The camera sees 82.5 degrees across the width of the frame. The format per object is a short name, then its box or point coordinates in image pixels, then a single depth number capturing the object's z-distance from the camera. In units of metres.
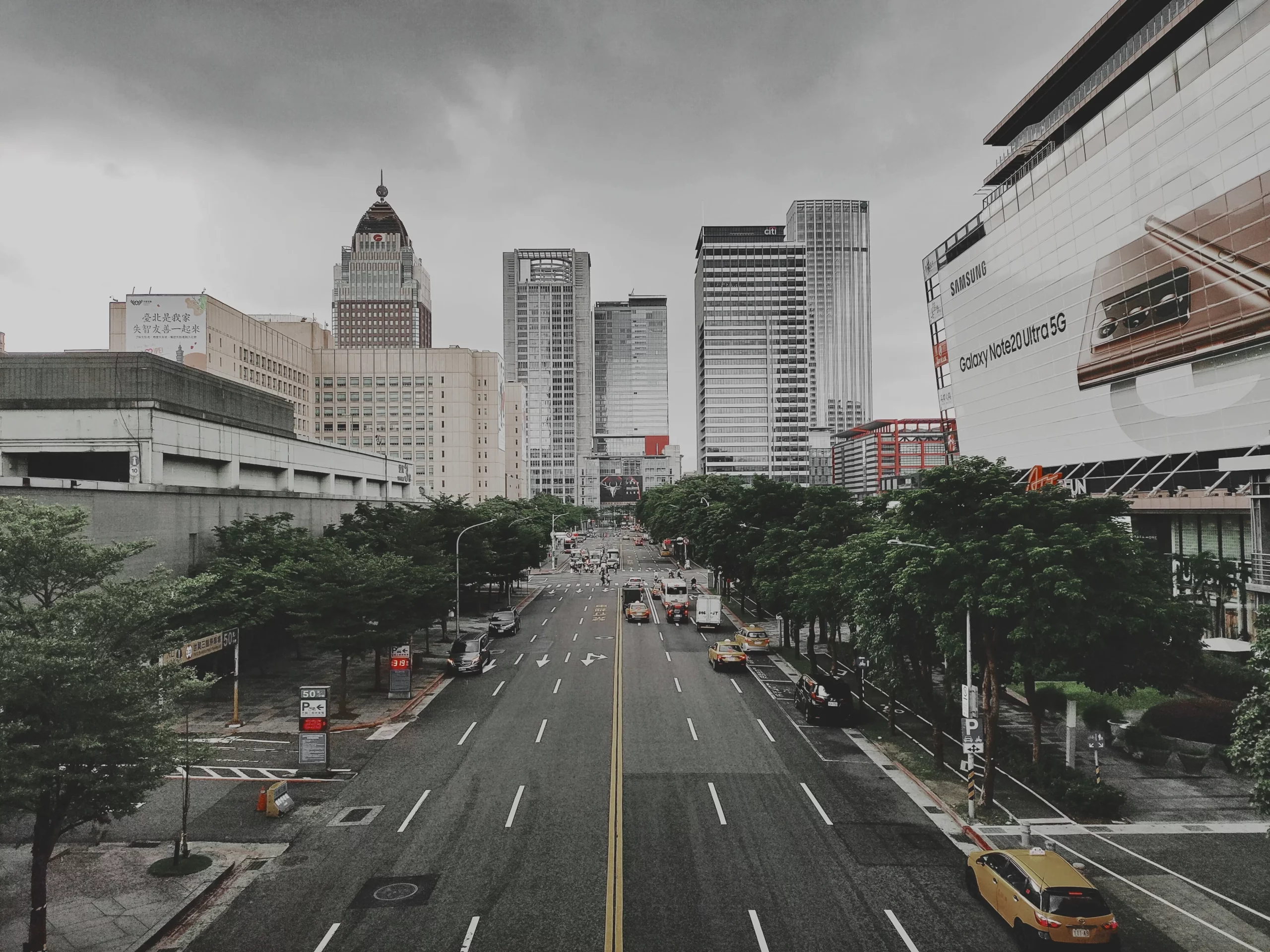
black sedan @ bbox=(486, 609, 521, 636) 52.34
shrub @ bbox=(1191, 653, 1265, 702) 29.72
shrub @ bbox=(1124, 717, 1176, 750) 25.41
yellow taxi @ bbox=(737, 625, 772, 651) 45.34
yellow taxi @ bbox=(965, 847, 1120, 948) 13.27
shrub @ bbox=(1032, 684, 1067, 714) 29.31
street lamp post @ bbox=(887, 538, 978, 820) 20.39
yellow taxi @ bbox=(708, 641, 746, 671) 39.66
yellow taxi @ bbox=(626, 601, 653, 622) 58.22
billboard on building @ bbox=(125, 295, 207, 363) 96.19
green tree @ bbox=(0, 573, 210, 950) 12.43
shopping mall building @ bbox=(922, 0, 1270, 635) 42.75
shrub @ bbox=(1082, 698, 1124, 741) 28.14
